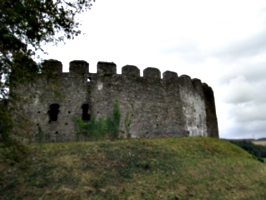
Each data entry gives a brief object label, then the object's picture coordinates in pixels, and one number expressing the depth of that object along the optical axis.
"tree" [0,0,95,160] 7.24
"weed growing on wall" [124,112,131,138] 15.63
